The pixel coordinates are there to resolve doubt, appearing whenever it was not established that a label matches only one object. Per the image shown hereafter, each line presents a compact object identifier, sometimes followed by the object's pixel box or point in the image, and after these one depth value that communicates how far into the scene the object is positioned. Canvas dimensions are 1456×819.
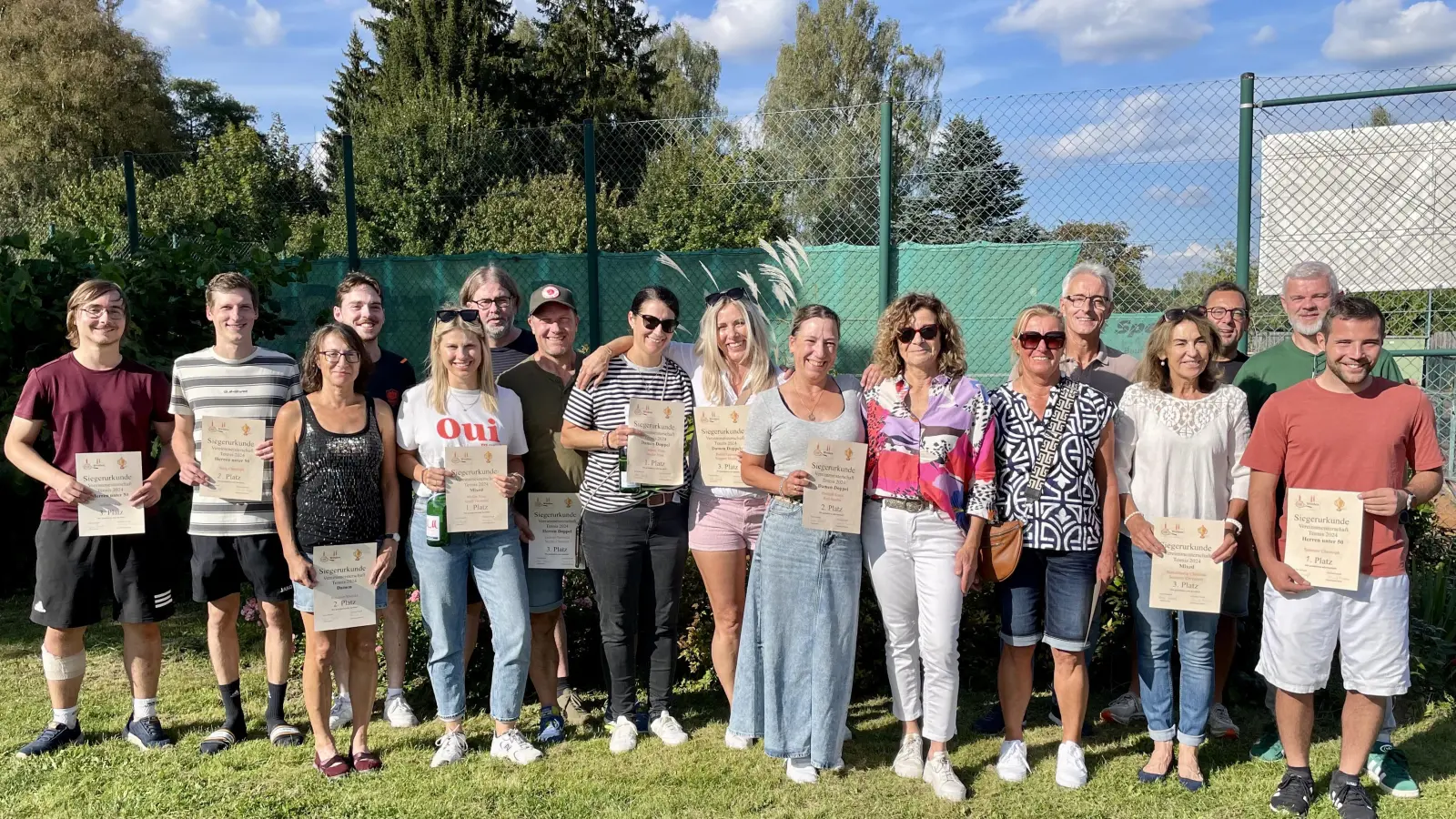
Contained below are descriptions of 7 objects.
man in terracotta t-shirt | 3.54
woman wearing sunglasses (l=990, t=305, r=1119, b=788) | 3.79
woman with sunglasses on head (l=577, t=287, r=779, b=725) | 4.12
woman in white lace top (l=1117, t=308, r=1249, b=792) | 3.83
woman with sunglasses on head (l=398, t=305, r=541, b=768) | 4.04
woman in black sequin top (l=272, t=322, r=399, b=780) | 3.90
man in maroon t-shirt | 4.21
